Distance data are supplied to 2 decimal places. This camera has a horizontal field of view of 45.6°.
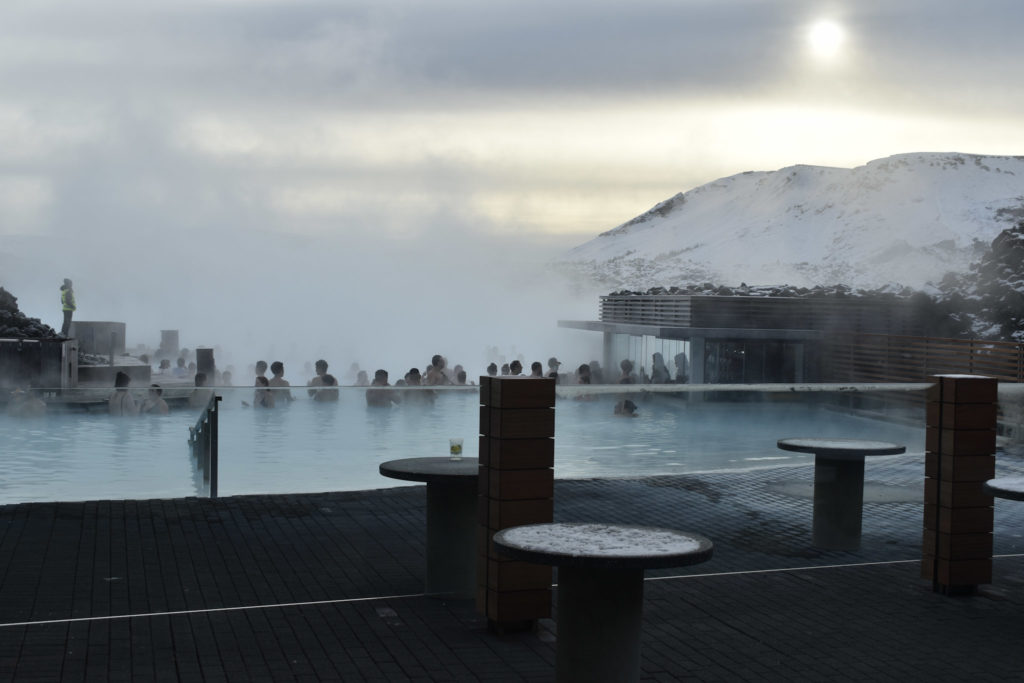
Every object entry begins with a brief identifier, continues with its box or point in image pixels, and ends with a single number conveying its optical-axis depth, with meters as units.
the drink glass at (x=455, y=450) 7.36
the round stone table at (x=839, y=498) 8.87
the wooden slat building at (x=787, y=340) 31.09
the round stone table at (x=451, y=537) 6.91
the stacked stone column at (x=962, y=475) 7.18
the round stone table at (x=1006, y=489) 6.18
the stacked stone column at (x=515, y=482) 5.96
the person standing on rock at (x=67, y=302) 35.12
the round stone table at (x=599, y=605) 4.62
